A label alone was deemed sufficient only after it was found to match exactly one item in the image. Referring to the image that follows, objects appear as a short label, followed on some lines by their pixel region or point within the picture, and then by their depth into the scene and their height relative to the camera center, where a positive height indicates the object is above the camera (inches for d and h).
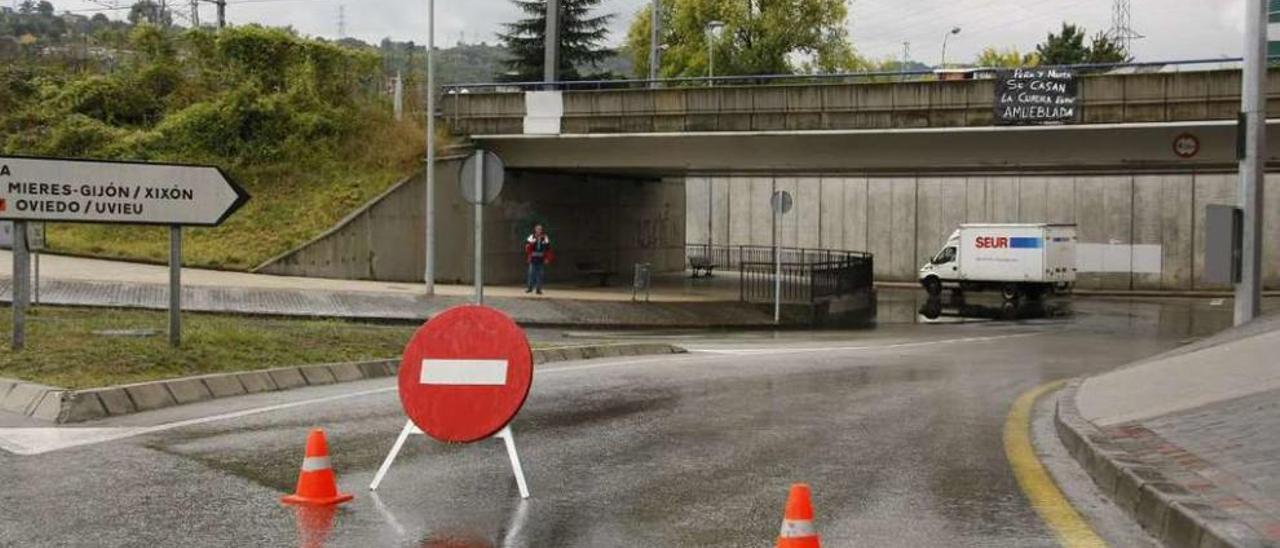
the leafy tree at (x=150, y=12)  2153.1 +406.0
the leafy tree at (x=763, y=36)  2620.6 +432.8
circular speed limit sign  1098.7 +86.4
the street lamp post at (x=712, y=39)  2415.4 +413.0
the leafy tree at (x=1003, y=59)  3809.1 +563.4
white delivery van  1648.6 -20.9
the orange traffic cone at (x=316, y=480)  275.1 -53.0
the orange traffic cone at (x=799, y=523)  208.1 -46.5
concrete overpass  1152.2 +97.6
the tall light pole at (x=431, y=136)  1135.0 +94.5
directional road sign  478.0 +17.1
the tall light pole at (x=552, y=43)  1393.9 +219.0
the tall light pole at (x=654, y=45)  1964.8 +306.9
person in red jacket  1240.2 -15.0
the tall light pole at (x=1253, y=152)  714.8 +53.6
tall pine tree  2561.5 +410.7
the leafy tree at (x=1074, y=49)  3506.4 +555.6
